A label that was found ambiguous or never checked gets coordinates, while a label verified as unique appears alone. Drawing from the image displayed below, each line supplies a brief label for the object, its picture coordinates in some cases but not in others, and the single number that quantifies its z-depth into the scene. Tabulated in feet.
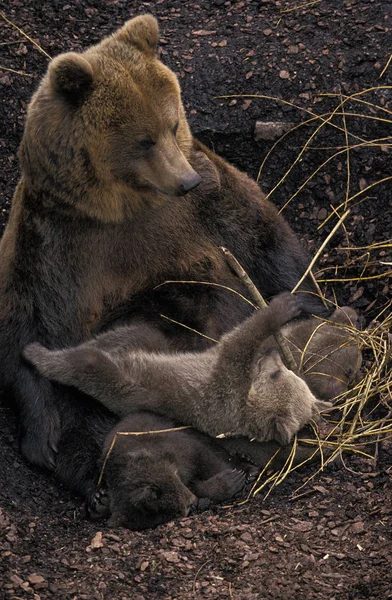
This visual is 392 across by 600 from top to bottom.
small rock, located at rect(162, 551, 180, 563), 35.45
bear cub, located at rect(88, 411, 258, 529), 37.24
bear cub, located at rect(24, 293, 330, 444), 38.09
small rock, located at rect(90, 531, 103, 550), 36.60
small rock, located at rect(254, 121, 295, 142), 51.62
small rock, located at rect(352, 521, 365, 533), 36.06
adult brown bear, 37.65
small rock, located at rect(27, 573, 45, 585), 33.78
